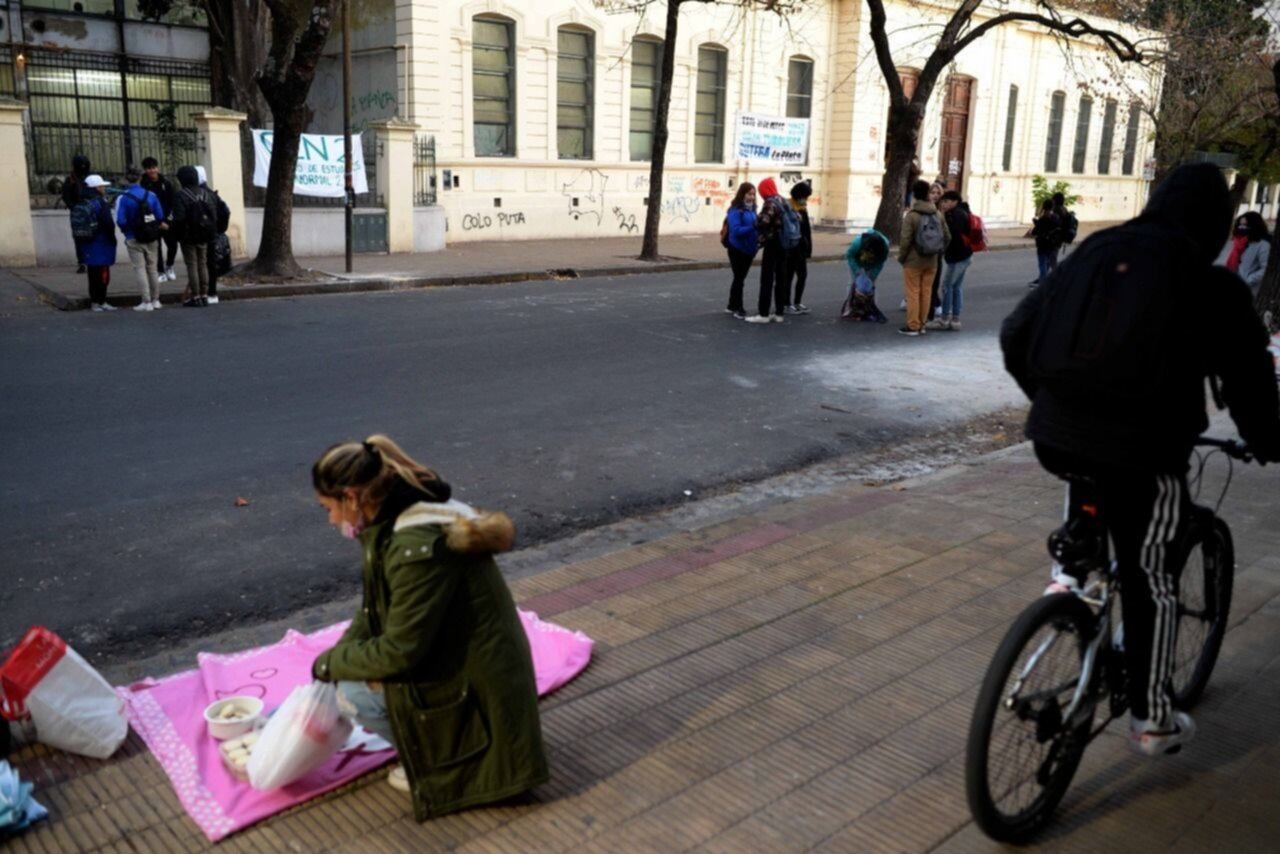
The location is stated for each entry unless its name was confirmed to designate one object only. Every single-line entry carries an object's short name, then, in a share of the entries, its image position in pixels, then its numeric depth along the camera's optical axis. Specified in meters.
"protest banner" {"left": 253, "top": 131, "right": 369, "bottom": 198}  19.28
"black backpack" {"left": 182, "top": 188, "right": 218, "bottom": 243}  13.36
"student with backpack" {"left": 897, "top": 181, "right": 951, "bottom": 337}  12.48
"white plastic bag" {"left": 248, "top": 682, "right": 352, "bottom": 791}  3.27
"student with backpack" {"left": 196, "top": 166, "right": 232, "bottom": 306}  14.09
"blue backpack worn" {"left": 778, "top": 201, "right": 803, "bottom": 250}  13.15
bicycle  2.95
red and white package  3.49
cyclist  2.94
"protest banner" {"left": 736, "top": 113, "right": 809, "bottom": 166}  28.58
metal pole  16.77
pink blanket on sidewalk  3.34
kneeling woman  3.04
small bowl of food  3.57
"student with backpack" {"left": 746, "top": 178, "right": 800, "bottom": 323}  13.10
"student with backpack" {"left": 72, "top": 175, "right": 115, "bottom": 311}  12.97
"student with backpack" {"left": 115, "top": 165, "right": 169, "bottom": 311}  13.09
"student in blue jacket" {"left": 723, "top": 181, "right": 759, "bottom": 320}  13.52
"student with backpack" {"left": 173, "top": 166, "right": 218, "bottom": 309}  13.36
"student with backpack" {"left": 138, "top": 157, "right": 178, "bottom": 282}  13.86
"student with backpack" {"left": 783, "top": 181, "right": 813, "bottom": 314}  13.46
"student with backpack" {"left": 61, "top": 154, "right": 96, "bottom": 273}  15.23
